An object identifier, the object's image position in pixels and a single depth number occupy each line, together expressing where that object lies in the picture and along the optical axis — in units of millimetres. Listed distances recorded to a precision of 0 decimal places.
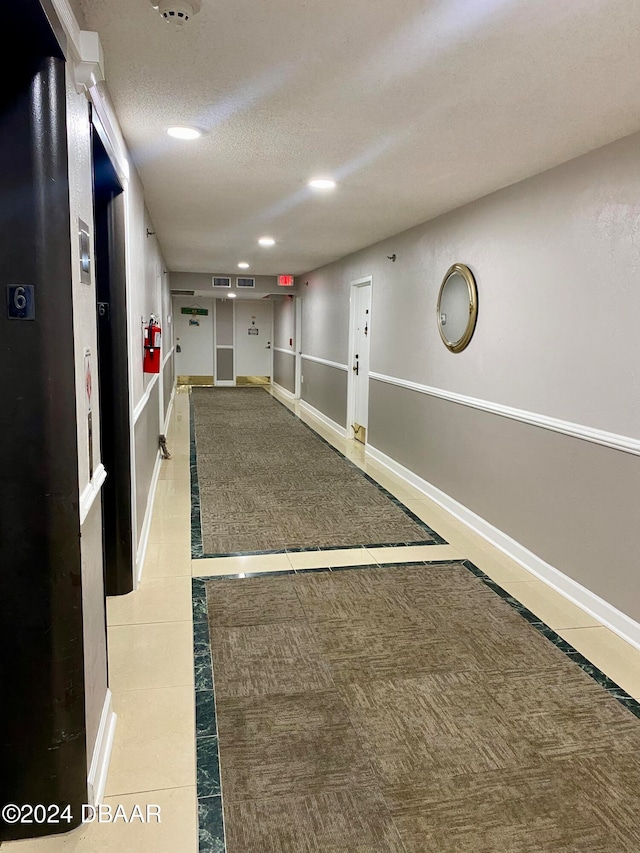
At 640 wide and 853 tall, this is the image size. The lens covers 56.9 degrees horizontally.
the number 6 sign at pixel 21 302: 1391
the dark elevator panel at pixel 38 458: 1356
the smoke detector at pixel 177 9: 1650
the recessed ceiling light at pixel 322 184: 3702
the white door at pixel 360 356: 7004
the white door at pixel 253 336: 14109
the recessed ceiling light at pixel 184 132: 2799
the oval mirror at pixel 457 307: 4215
